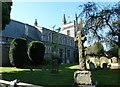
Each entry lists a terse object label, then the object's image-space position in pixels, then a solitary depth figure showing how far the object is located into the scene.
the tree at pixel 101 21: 11.88
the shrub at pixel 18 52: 12.38
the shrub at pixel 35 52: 14.50
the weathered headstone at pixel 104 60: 16.09
